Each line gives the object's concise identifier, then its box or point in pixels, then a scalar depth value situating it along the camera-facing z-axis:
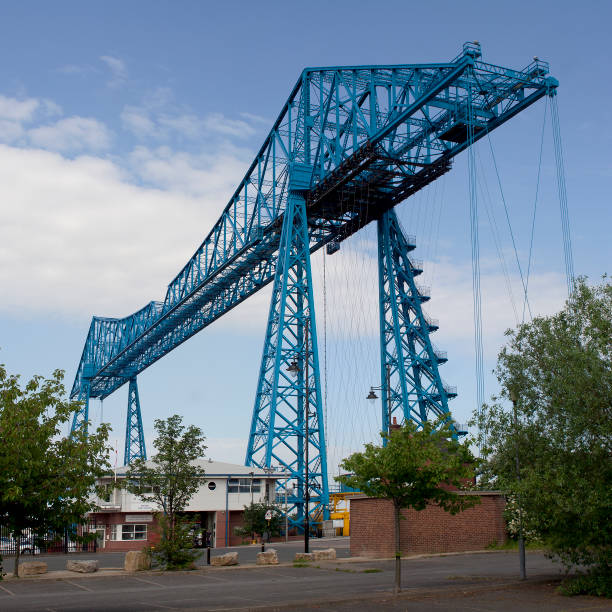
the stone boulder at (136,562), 25.89
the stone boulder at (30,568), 24.95
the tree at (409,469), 17.81
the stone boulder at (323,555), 28.67
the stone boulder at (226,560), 27.67
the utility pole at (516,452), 17.03
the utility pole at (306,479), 30.29
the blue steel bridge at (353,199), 33.00
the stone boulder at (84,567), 25.36
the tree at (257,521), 40.81
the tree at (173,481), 26.17
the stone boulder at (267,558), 27.58
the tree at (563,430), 15.66
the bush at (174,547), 26.03
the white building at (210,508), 43.34
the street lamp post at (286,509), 37.38
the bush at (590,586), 16.36
